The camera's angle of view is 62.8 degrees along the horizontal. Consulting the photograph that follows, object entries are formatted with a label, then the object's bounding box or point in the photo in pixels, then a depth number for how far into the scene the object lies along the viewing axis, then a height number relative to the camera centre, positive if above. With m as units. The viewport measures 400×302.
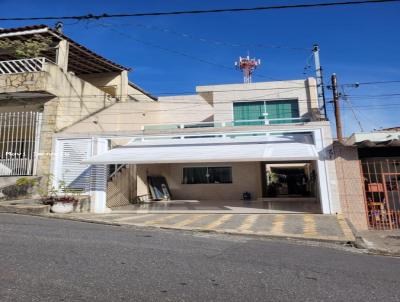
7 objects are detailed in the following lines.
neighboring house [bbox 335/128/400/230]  14.01 +0.37
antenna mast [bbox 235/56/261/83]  33.03 +13.47
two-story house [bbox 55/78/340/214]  15.02 +2.49
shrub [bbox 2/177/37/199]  15.55 +0.75
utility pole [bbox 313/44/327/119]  21.11 +7.71
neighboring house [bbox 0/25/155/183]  17.00 +5.58
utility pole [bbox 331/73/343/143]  21.65 +6.20
